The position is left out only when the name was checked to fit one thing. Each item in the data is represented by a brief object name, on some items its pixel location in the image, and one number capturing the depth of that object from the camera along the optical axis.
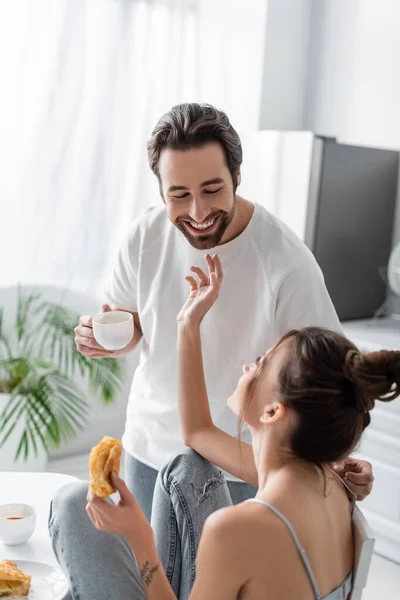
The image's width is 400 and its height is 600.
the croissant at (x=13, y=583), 1.42
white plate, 1.47
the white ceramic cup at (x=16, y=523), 1.63
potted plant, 2.95
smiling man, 1.66
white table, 1.64
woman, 1.14
